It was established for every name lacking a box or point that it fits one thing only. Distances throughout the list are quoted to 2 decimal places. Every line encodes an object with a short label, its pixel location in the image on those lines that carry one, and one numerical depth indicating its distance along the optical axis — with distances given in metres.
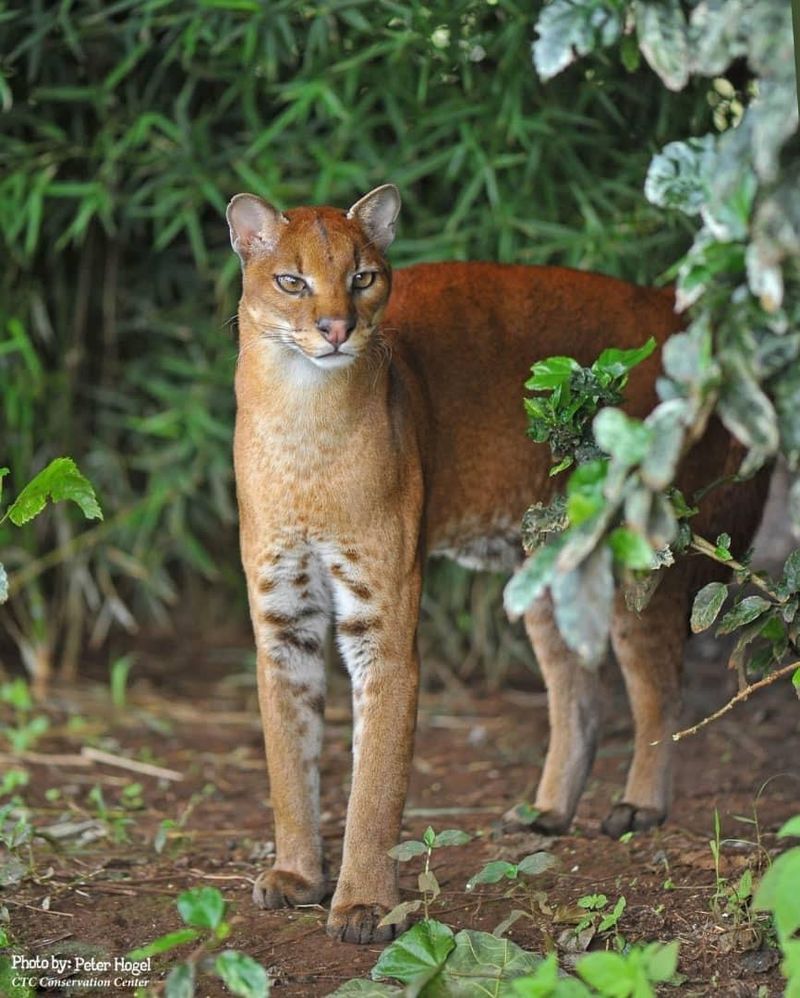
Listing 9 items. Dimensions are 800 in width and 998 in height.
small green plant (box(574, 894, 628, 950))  6.29
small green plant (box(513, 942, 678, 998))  5.02
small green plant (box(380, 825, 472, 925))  6.45
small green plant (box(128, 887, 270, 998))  5.01
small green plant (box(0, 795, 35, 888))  7.07
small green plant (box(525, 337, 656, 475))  6.11
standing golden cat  6.85
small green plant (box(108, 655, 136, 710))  11.74
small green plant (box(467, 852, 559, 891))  6.42
